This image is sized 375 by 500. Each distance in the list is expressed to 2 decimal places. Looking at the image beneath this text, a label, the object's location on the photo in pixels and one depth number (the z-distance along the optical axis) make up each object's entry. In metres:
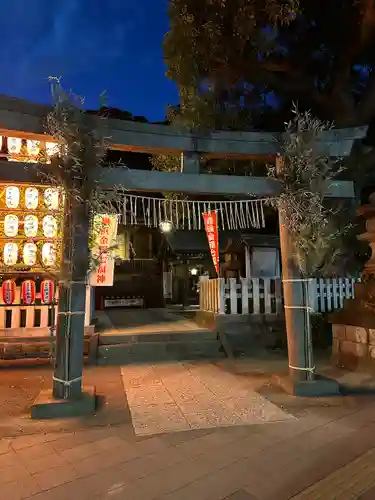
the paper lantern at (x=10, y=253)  8.48
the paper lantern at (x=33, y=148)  8.45
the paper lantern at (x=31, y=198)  8.34
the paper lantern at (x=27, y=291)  9.01
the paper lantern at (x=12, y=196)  8.30
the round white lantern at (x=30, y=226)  8.47
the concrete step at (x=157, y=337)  9.02
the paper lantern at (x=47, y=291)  9.09
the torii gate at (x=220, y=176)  5.62
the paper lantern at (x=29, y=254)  8.54
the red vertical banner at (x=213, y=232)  12.05
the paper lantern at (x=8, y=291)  8.92
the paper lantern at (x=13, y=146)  8.38
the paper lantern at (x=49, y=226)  8.53
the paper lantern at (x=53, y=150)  5.34
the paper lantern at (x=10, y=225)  8.46
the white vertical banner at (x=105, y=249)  5.73
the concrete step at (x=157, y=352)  8.58
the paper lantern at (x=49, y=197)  6.48
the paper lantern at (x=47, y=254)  8.43
